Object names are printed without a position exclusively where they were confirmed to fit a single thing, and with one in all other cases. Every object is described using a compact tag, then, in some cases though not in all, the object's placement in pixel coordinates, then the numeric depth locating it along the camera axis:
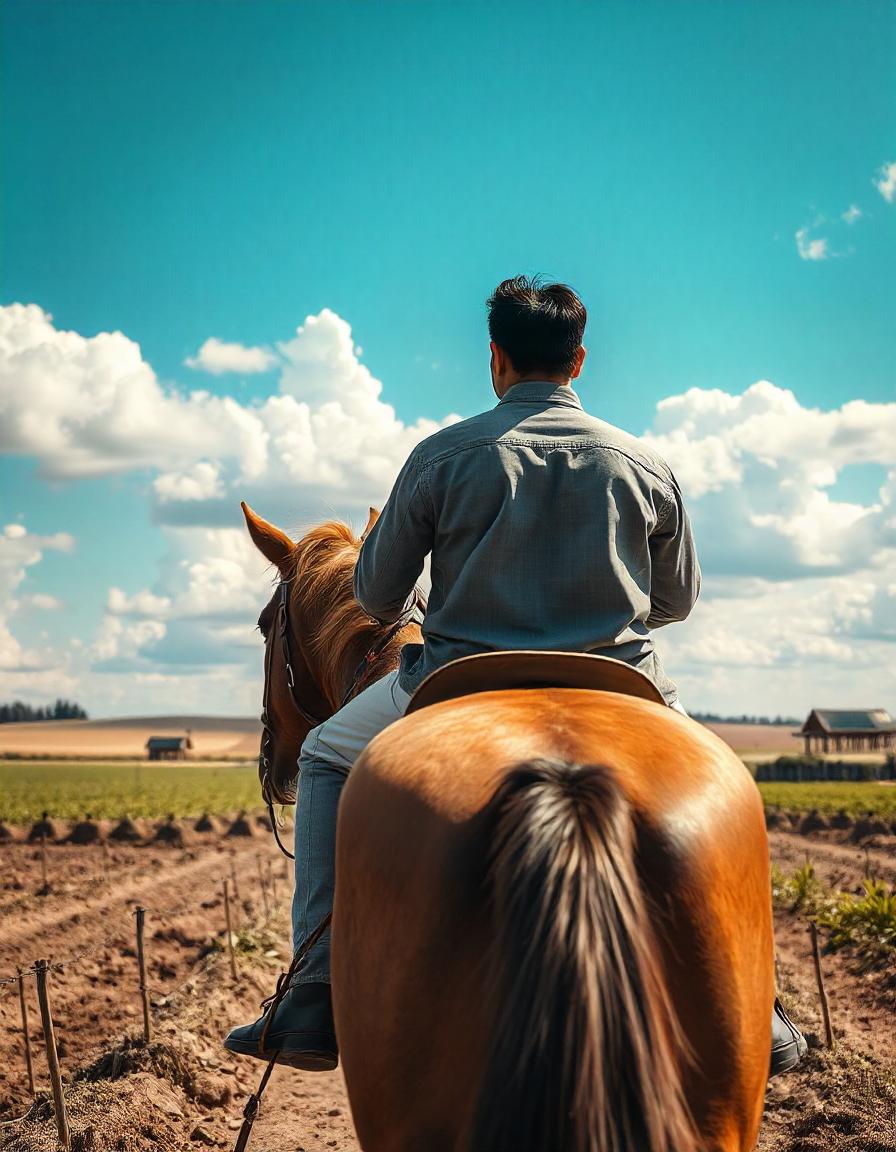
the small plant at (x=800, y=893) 16.50
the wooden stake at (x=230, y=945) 11.59
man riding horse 2.61
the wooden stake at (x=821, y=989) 8.44
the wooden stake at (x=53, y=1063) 6.32
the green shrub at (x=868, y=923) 12.54
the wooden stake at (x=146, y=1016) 8.33
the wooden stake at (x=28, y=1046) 8.11
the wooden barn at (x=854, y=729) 102.81
